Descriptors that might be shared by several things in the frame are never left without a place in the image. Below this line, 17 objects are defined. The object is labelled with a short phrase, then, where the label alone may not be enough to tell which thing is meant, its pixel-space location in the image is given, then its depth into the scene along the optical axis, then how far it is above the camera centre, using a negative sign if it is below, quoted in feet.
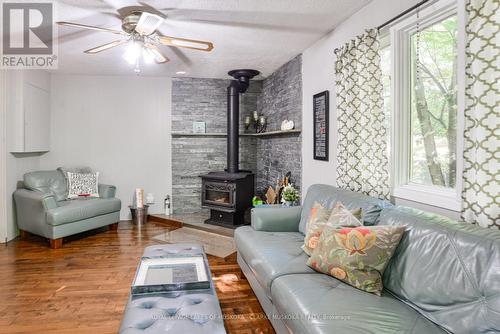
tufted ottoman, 4.75 -2.28
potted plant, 12.68 -1.16
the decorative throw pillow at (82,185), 15.58 -0.94
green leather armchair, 13.16 -1.81
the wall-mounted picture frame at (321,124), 11.12 +1.44
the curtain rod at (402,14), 6.96 +3.37
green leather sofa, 4.44 -2.00
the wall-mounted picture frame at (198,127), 18.12 +2.07
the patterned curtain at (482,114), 5.11 +0.82
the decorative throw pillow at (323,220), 6.88 -1.17
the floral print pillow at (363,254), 5.79 -1.58
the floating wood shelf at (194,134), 17.93 +1.67
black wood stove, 15.20 -0.82
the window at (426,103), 6.77 +1.40
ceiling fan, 8.75 +3.67
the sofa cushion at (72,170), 15.95 -0.24
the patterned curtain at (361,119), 8.19 +1.23
